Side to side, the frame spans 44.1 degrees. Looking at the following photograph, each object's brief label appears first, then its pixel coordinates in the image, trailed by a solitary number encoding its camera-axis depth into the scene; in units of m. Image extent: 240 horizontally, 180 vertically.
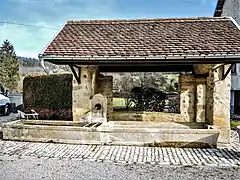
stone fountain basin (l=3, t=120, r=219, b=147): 9.09
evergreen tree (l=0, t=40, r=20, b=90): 29.66
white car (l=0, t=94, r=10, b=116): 19.16
